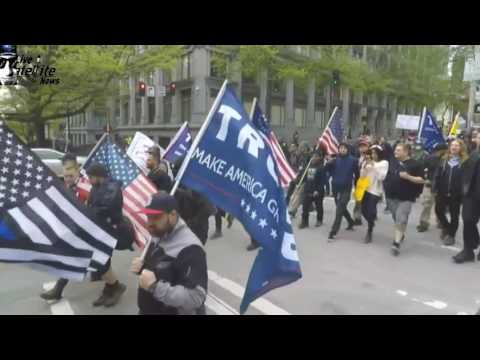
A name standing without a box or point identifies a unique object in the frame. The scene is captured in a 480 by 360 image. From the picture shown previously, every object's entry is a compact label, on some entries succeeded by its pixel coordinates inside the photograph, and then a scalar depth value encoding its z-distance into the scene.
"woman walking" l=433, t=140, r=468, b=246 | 6.55
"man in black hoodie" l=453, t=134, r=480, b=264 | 6.09
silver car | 15.24
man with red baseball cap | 2.51
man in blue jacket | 7.44
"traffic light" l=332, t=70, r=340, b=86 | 17.00
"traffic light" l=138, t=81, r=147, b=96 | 18.28
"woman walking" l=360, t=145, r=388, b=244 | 7.22
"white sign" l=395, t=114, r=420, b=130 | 19.17
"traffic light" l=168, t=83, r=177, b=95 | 18.97
